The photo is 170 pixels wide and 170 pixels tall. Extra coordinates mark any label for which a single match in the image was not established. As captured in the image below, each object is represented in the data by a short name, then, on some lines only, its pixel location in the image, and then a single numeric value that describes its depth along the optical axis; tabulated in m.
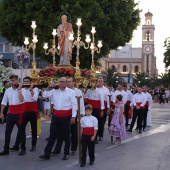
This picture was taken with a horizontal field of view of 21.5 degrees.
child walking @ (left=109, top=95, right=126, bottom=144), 13.29
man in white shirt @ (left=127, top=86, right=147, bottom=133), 16.60
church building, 135.77
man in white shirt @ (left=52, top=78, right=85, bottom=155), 11.36
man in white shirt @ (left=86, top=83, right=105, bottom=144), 13.48
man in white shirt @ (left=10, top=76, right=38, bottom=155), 11.44
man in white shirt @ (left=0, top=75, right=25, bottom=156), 10.98
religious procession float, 16.41
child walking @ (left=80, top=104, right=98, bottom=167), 9.74
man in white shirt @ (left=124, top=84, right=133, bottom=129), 17.64
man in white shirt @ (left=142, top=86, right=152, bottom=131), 17.14
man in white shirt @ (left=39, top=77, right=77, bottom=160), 10.37
